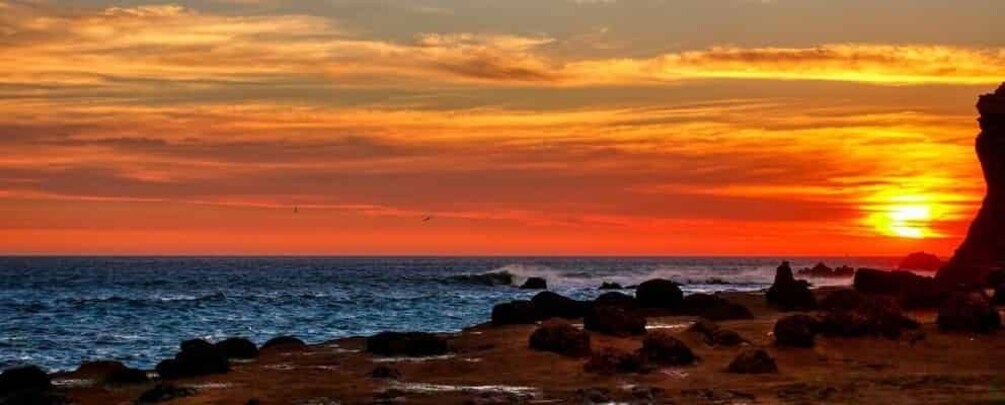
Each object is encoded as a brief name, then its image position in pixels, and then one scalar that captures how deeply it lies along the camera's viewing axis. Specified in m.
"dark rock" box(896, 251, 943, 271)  174.69
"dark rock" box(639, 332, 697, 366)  32.41
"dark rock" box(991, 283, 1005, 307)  48.16
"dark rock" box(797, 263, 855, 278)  159.00
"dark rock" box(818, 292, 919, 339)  37.97
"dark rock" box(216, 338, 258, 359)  37.25
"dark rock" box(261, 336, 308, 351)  40.03
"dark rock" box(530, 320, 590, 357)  34.41
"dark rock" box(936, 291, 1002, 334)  39.28
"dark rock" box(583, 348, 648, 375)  31.11
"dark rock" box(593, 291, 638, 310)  53.41
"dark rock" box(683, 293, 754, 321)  46.38
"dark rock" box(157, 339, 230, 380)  33.19
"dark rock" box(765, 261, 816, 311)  54.00
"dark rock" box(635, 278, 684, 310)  52.78
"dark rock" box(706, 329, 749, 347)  36.56
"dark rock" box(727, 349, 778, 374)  30.84
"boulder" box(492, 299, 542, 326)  46.28
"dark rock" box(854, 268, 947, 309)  49.91
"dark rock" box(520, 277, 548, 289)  133.02
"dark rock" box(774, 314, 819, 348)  35.66
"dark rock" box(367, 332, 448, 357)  36.66
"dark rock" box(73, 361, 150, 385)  33.00
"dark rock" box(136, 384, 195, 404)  28.73
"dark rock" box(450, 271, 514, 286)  151.25
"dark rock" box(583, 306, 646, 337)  39.25
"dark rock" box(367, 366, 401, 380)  31.72
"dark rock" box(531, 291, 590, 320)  48.84
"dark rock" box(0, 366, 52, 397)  31.69
